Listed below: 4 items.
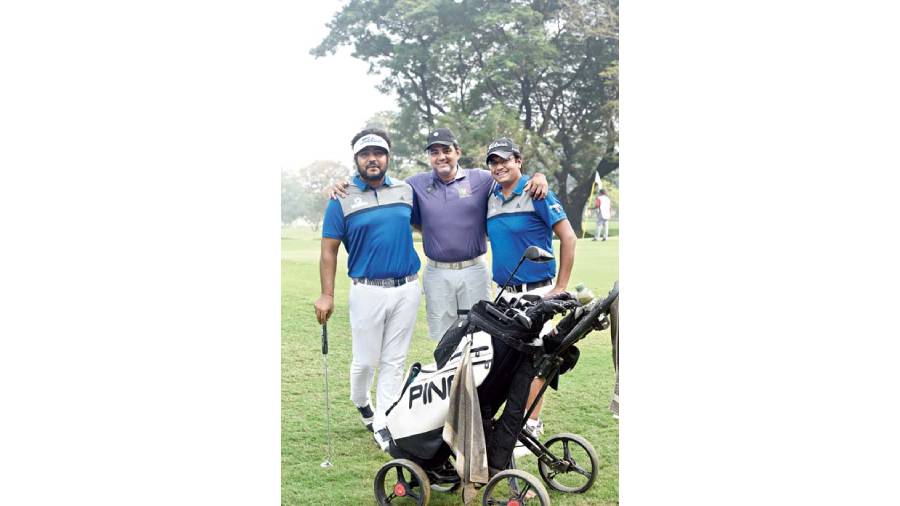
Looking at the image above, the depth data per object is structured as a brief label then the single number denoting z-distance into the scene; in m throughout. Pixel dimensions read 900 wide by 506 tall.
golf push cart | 3.20
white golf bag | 3.26
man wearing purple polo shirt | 3.81
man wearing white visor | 3.80
